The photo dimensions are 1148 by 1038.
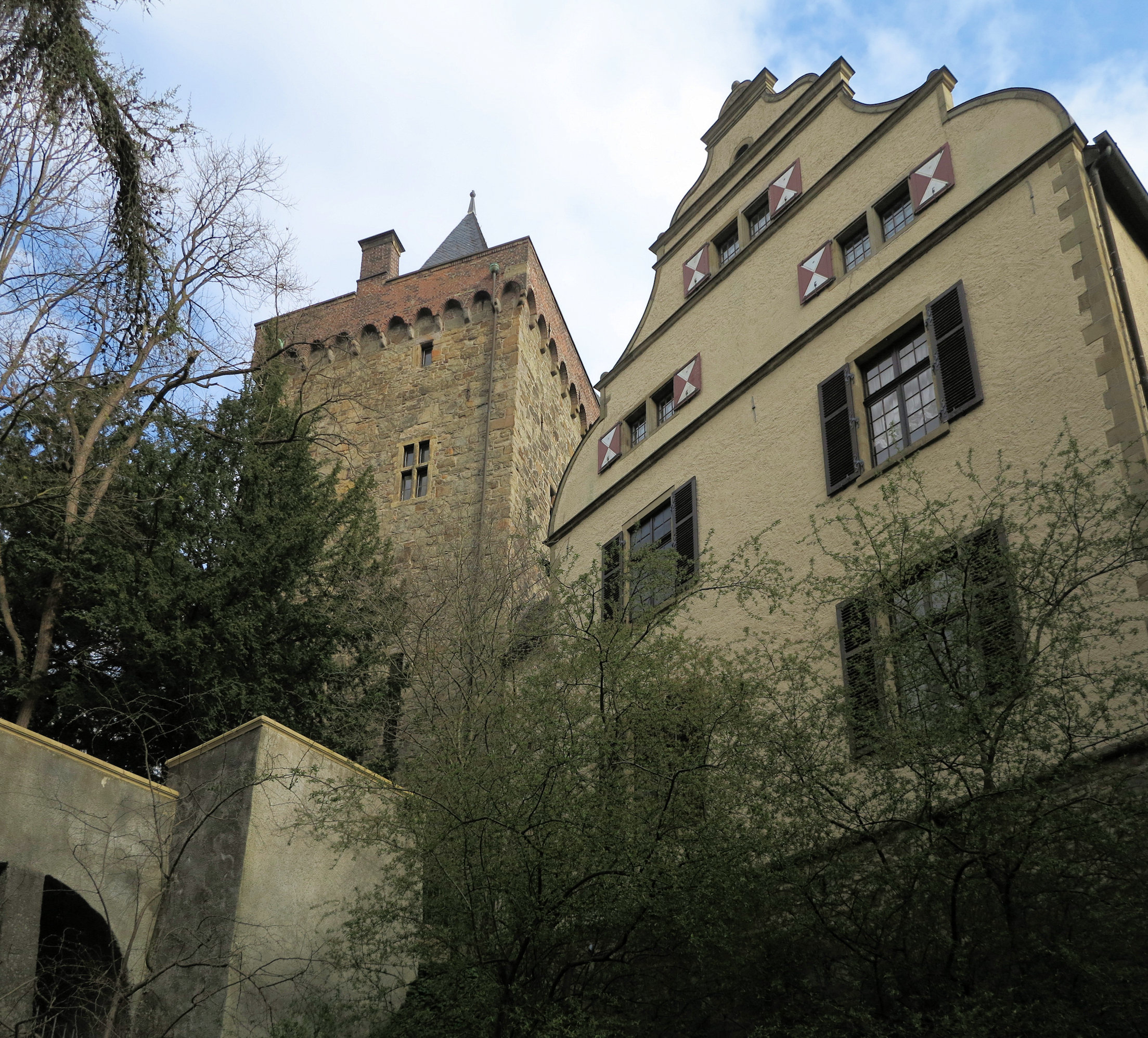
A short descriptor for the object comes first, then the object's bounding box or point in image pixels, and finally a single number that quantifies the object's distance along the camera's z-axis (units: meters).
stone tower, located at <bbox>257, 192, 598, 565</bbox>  23.11
